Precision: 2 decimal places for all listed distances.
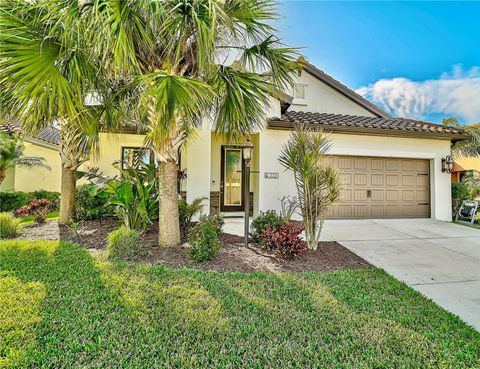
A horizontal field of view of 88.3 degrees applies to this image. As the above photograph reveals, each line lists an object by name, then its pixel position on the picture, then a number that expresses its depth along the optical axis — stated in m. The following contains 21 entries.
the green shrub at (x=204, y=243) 4.89
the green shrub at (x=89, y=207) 8.08
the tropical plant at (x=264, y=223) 5.94
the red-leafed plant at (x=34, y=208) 8.81
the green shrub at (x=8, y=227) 6.21
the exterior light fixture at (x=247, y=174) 5.70
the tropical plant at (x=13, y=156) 10.44
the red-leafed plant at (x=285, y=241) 5.10
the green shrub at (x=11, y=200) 10.66
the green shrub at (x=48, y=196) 11.21
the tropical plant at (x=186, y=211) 7.31
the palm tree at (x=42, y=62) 4.00
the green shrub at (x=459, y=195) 10.39
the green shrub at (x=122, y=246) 4.94
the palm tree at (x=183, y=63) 3.89
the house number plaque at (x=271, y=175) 8.91
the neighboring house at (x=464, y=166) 17.55
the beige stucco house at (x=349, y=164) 8.89
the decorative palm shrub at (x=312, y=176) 5.41
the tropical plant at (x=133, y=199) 6.08
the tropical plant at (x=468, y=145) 11.26
